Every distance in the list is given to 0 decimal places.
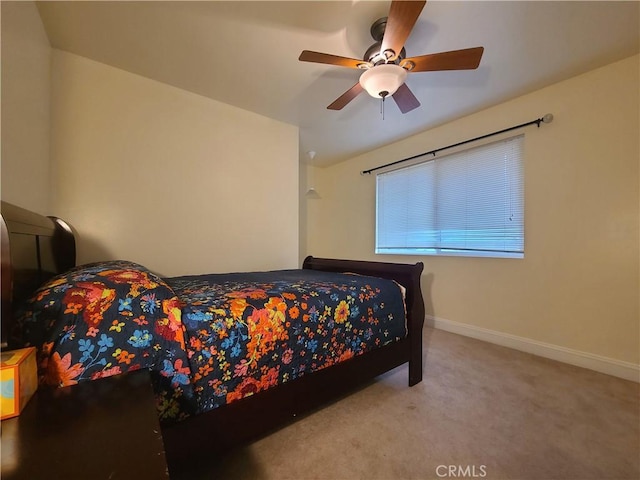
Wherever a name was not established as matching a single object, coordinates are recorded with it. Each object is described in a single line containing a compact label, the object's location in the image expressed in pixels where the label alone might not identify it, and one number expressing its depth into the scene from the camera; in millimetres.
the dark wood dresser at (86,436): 445
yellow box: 560
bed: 788
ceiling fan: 1507
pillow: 758
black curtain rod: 2355
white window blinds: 2588
